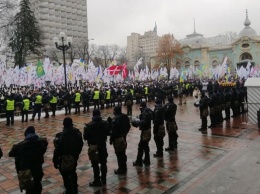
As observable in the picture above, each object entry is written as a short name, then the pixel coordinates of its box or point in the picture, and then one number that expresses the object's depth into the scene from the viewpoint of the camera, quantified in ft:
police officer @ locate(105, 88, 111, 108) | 65.36
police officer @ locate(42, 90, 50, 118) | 54.90
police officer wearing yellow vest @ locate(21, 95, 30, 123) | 50.60
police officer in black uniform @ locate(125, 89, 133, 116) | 53.24
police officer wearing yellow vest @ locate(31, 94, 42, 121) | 52.90
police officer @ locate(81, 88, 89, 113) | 61.47
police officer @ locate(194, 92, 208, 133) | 36.92
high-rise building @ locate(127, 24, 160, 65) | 595.47
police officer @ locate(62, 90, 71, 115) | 57.87
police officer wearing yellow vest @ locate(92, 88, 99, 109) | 61.31
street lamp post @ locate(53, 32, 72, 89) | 60.13
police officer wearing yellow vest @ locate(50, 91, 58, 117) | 56.65
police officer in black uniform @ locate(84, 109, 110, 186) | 19.65
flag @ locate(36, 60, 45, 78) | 80.52
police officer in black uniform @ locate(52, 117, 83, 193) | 17.06
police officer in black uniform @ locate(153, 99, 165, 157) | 25.76
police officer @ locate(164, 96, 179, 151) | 28.50
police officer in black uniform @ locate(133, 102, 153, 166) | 23.59
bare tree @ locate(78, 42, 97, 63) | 248.93
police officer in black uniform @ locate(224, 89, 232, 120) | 43.85
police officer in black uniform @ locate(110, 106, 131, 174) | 21.40
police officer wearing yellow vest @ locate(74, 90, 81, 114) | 58.34
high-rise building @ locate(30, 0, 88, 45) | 315.37
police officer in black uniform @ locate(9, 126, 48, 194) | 15.35
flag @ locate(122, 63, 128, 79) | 87.53
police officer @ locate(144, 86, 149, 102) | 78.69
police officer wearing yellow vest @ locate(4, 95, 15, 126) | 47.61
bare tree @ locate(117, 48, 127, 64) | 274.11
